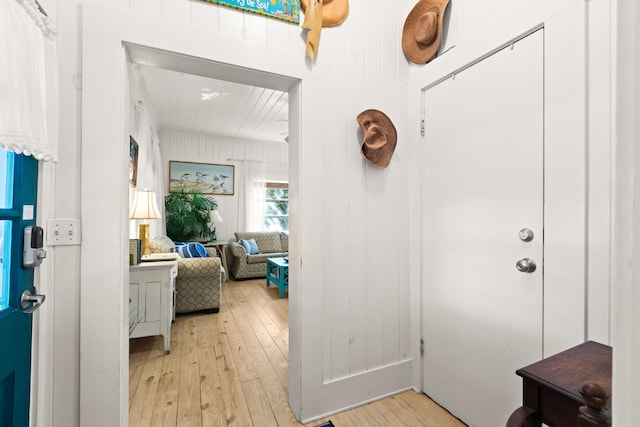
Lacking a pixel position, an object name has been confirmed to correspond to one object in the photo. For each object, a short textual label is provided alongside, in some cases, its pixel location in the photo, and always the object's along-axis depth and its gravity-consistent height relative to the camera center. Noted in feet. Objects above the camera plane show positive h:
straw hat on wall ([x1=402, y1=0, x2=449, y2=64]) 5.67 +3.71
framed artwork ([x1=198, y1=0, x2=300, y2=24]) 5.03 +3.63
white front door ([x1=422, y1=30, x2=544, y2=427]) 4.36 -0.27
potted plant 16.48 -0.20
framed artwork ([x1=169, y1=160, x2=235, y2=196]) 17.54 +2.16
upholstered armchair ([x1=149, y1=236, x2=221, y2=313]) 10.42 -2.56
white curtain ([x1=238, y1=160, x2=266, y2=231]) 19.36 +1.06
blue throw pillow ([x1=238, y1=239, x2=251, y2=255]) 16.81 -1.89
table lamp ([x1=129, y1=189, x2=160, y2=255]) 8.95 +0.12
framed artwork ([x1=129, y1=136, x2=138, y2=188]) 9.95 +1.76
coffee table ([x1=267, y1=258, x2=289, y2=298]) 12.93 -2.76
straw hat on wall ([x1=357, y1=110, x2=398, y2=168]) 5.87 +1.58
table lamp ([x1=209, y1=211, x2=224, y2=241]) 17.52 -0.25
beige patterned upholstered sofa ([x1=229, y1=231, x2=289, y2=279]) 16.28 -2.31
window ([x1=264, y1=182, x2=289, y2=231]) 20.39 +0.46
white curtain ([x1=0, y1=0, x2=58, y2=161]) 2.62 +1.27
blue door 3.14 -0.88
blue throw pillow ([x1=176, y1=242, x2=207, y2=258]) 13.04 -1.72
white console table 7.84 -2.39
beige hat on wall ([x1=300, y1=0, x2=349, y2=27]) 5.69 +3.92
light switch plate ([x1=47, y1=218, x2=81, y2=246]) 3.97 -0.28
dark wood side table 2.29 -1.36
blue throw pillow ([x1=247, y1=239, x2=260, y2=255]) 17.06 -1.99
